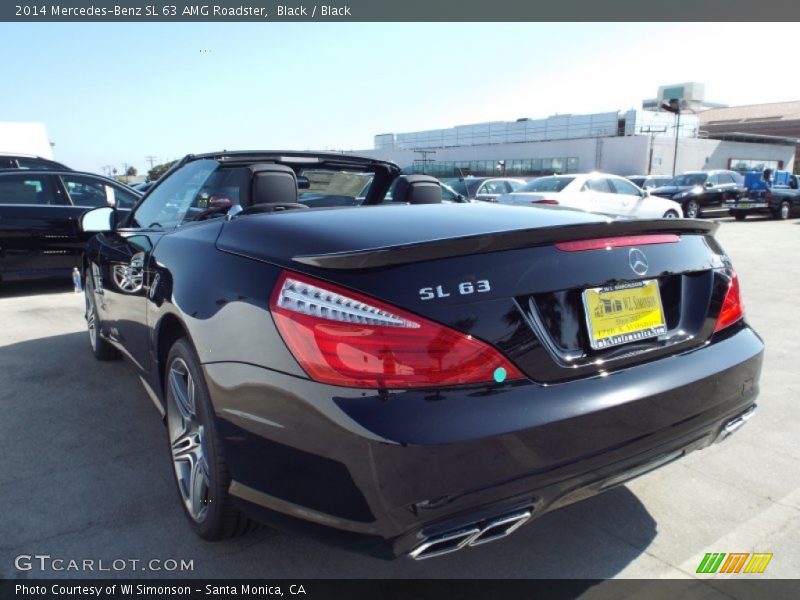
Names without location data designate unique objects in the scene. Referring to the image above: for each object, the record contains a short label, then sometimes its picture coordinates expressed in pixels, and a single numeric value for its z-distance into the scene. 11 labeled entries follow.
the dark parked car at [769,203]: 20.73
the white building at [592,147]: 50.72
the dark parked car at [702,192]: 20.38
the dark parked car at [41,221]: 7.48
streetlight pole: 42.50
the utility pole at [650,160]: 49.34
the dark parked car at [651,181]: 27.03
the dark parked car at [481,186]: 16.50
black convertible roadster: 1.62
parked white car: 12.98
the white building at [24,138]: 22.67
